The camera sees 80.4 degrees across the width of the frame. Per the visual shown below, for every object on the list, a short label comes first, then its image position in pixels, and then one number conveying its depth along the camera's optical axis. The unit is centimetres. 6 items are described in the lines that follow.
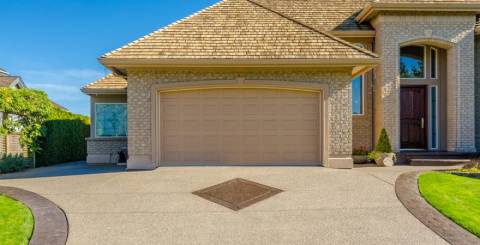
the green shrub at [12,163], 944
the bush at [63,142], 1154
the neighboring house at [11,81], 1962
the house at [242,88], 821
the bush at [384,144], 1017
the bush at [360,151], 1096
